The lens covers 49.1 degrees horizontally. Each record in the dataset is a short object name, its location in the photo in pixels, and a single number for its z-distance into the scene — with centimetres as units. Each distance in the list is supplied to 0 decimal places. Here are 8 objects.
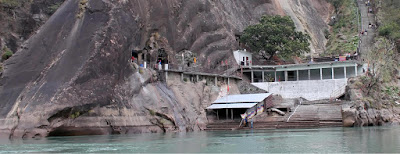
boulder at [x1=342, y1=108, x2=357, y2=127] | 4088
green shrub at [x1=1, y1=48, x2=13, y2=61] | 4447
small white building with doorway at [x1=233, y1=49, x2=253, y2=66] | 5927
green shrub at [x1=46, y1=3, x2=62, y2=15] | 5256
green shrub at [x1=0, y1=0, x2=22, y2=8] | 4928
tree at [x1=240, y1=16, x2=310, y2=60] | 5962
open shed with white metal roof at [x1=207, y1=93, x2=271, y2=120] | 4509
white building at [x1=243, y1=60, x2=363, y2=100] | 5288
